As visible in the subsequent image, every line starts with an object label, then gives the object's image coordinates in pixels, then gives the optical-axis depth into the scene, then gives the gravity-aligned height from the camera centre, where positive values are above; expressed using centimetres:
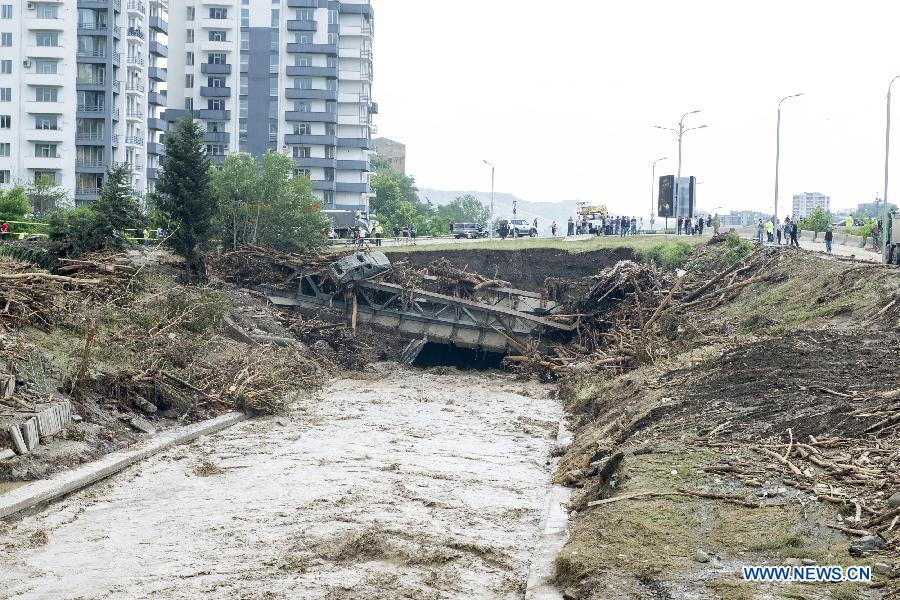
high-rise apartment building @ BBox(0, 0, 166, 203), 9012 +1130
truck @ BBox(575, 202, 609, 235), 8169 +232
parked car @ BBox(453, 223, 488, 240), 8850 +80
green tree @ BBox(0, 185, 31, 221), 5706 +113
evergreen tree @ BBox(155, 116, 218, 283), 4434 +150
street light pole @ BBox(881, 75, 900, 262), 5484 +555
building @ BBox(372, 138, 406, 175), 19200 +1534
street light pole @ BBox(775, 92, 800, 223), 6709 +671
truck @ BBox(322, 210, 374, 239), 8999 +166
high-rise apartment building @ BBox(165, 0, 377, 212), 11981 +1774
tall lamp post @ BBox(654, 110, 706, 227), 7925 +852
